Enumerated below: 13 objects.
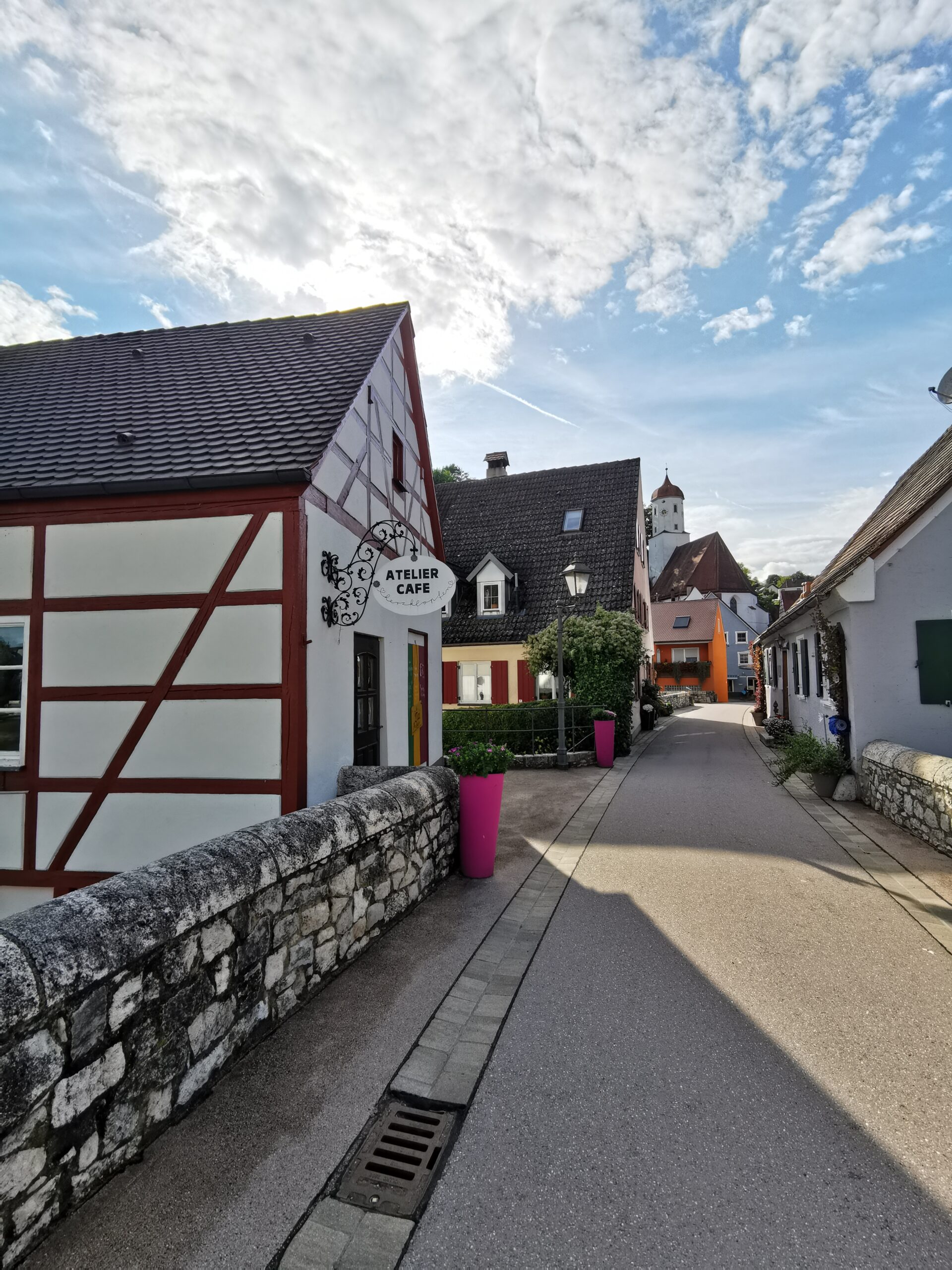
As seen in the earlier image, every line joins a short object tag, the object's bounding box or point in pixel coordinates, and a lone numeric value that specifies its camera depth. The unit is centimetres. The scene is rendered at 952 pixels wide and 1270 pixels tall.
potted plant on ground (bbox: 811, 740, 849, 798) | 1008
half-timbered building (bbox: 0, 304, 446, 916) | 636
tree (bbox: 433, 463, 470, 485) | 4244
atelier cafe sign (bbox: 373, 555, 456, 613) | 686
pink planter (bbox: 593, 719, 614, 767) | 1397
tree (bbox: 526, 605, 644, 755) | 1552
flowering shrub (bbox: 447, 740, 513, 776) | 646
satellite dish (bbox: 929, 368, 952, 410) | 930
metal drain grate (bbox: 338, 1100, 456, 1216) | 255
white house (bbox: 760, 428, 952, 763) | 958
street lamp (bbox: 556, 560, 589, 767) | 1296
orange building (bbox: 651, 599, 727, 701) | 4247
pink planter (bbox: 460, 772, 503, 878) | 650
